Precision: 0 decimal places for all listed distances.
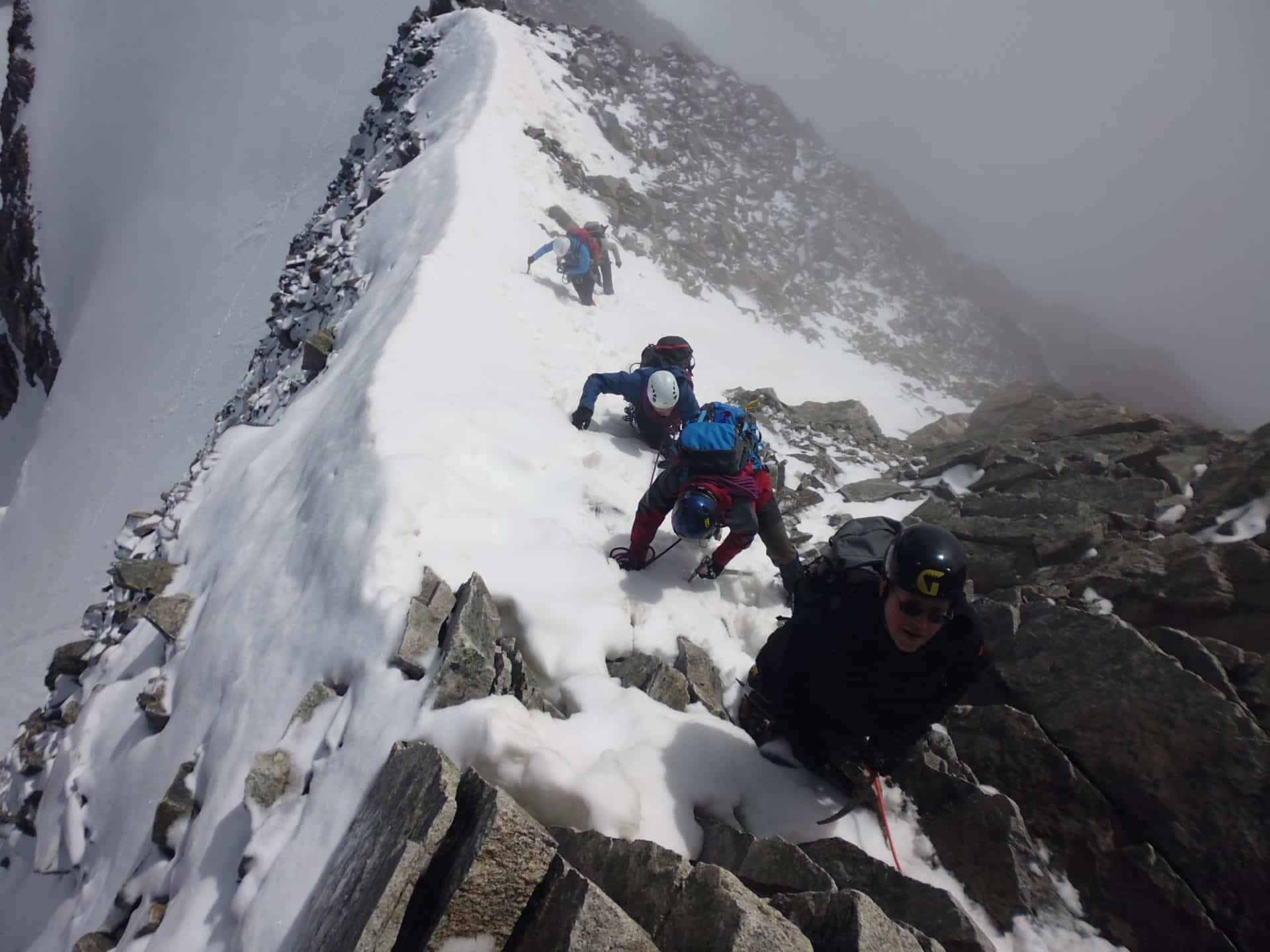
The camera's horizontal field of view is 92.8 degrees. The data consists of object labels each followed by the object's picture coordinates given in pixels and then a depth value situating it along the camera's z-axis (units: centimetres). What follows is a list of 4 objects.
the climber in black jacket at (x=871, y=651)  274
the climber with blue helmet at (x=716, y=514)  485
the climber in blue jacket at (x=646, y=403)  725
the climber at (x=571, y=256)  1150
